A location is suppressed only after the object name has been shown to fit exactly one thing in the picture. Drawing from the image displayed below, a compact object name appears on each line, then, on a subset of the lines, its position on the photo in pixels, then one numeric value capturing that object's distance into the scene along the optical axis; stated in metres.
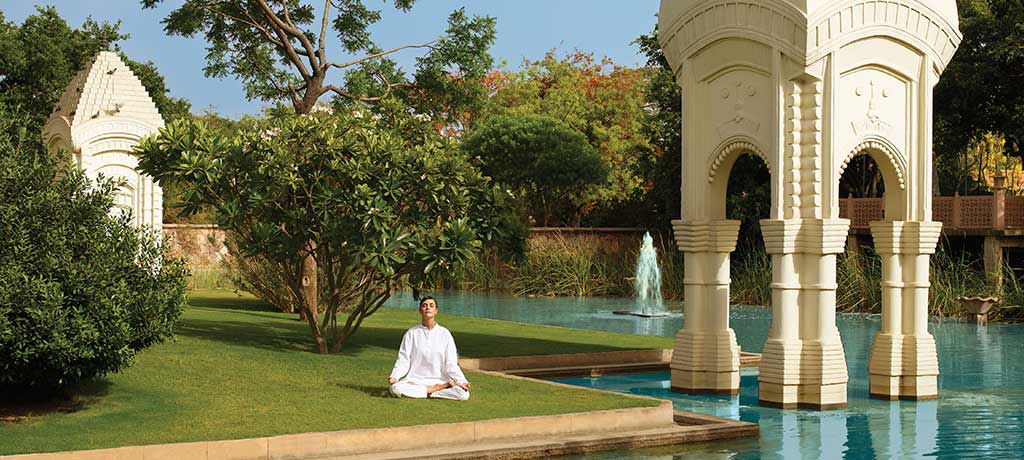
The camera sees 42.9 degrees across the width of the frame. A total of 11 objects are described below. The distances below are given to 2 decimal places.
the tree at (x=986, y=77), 29.48
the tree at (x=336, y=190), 14.20
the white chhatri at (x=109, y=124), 23.25
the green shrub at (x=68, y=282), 10.21
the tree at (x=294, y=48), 21.84
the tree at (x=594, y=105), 48.88
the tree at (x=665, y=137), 36.16
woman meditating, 11.77
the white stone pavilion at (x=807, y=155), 13.16
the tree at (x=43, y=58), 34.62
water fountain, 34.94
